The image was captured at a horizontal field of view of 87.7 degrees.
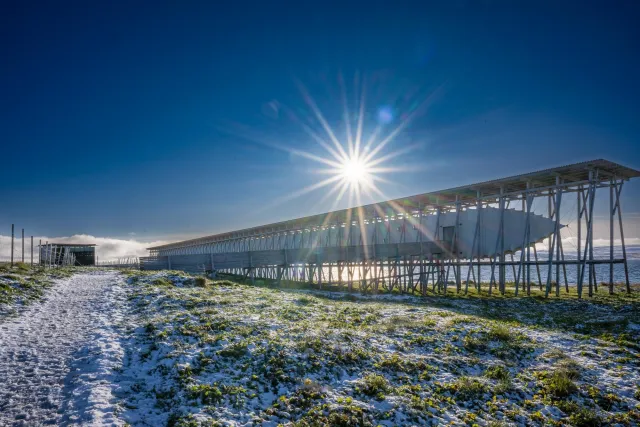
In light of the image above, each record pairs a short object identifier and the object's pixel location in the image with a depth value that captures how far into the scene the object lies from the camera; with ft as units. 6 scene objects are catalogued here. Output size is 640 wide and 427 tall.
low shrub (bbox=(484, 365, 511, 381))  27.27
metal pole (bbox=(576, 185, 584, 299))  71.20
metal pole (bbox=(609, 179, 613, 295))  76.57
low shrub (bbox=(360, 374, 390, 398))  23.81
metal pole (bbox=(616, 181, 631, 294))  76.66
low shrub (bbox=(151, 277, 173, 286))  62.08
